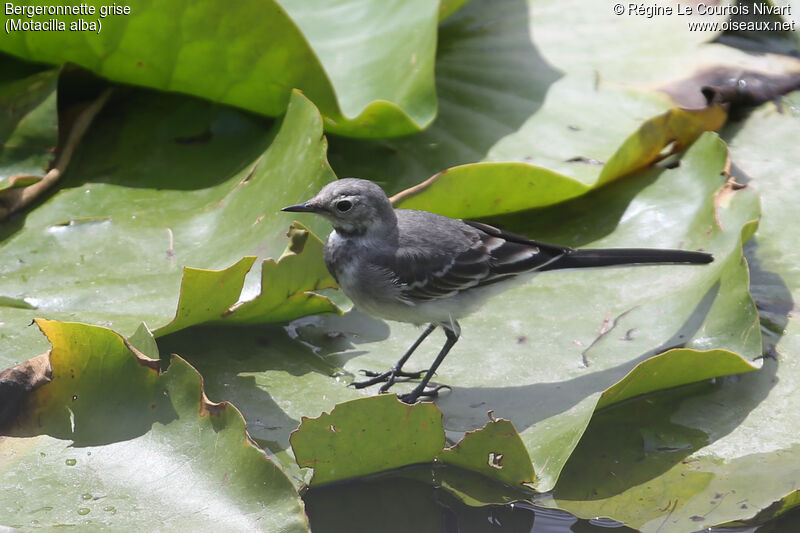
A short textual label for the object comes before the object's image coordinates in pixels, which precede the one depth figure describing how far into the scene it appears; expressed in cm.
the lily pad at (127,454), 612
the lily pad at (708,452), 680
